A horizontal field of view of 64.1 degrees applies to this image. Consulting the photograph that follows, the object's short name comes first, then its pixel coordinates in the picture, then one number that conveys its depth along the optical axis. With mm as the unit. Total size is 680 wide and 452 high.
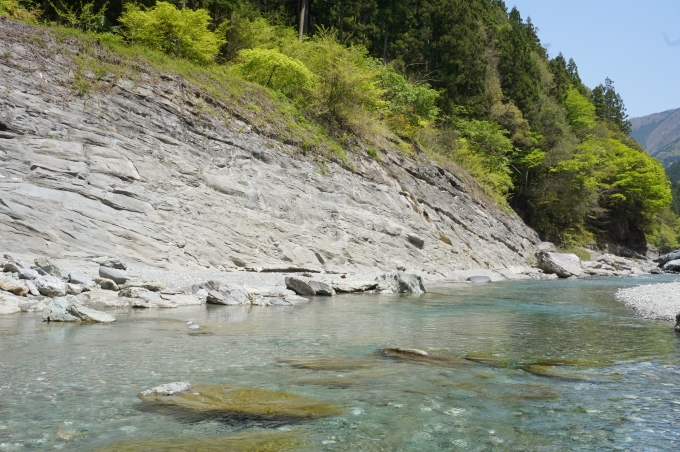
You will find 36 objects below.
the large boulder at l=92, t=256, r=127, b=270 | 13461
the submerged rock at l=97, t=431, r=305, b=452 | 3895
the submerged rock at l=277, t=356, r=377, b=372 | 6611
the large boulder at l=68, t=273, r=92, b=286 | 11594
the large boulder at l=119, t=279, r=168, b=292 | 12117
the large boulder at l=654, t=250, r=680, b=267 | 41325
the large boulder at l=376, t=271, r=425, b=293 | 17156
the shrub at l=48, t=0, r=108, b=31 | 23281
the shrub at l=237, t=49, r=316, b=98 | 26469
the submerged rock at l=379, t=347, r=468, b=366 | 7000
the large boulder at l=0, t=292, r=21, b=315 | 9375
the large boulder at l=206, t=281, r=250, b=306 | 12375
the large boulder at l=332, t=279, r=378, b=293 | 16266
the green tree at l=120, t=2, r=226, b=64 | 24516
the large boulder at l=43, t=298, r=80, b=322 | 8758
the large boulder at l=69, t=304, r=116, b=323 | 9008
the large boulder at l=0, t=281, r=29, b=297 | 10312
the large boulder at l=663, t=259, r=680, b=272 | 36156
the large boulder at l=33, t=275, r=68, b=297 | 10820
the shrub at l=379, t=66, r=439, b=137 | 33438
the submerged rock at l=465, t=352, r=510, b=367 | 7032
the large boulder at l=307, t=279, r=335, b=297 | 15165
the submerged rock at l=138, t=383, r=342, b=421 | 4670
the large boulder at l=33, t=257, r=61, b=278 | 11547
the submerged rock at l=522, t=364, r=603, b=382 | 6305
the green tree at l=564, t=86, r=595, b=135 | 53688
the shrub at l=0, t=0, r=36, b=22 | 21297
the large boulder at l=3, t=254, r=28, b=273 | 11172
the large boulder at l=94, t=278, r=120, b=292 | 11891
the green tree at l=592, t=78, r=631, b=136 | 67262
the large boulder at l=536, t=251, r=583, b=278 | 29094
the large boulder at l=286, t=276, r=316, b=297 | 14852
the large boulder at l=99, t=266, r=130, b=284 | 12236
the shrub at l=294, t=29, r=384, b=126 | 27719
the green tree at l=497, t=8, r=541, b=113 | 46500
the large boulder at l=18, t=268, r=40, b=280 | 11047
